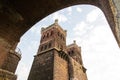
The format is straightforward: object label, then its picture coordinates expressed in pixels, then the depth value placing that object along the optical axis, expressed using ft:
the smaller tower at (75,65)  38.44
